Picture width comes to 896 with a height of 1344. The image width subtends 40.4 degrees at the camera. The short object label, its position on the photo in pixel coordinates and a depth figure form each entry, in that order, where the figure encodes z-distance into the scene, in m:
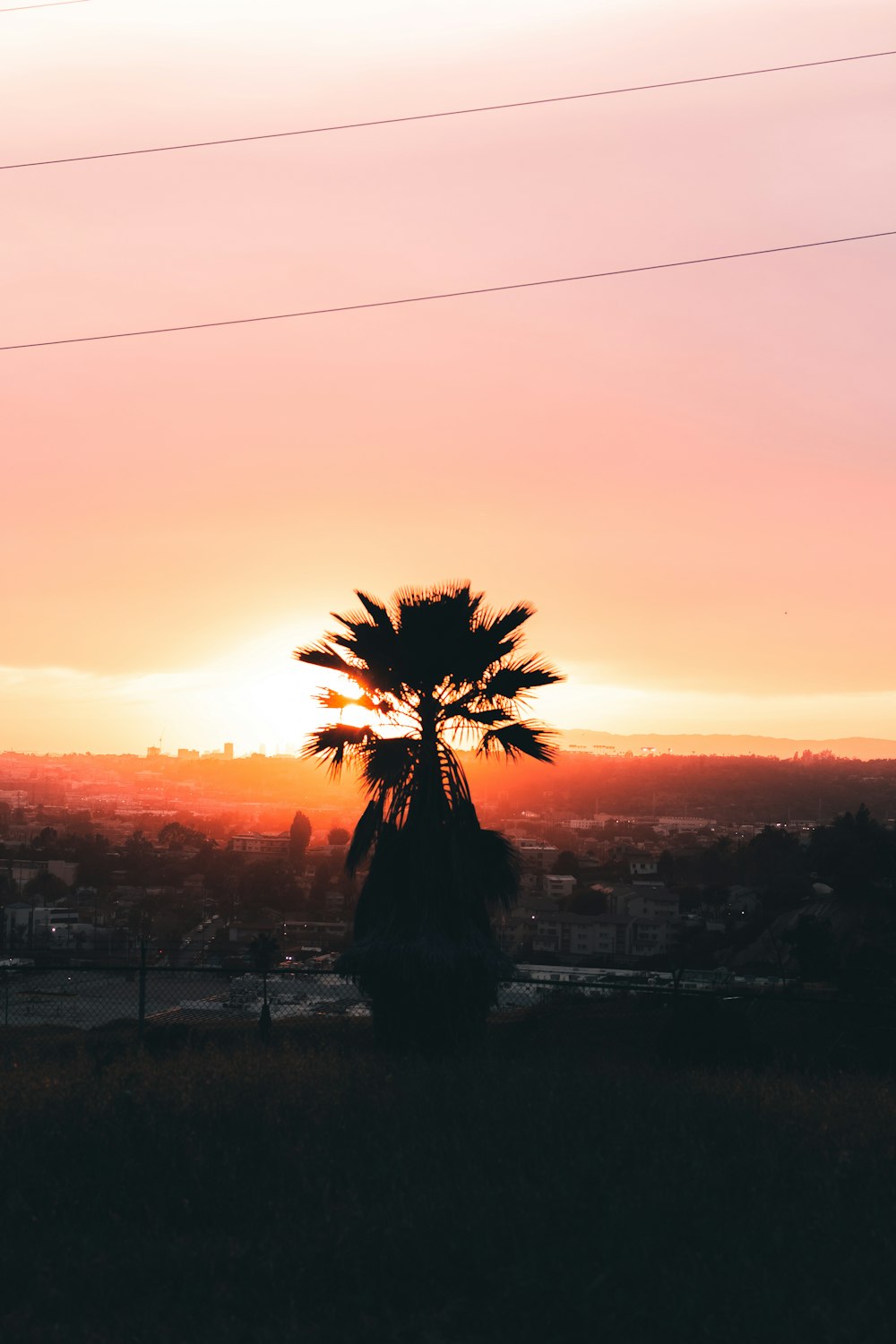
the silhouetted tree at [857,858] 46.53
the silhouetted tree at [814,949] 26.84
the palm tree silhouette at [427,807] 16.00
